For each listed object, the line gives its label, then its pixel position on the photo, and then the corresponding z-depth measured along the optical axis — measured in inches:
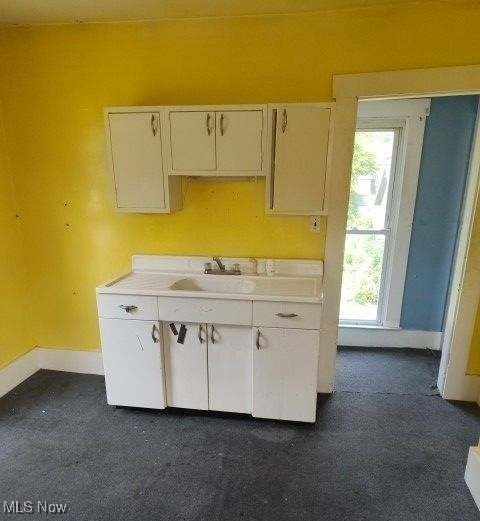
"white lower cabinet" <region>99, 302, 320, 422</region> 77.9
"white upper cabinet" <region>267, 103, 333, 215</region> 75.9
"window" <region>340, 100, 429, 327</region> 108.3
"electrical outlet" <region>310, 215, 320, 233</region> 89.0
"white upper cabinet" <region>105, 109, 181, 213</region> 81.1
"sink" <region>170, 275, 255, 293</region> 89.9
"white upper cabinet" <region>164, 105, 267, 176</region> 77.5
